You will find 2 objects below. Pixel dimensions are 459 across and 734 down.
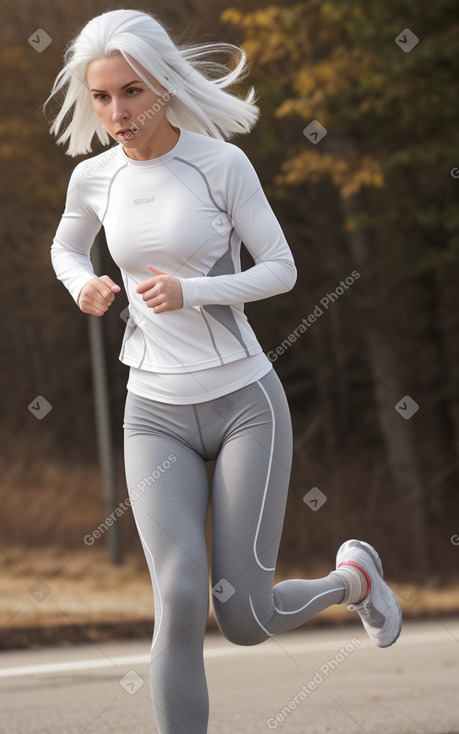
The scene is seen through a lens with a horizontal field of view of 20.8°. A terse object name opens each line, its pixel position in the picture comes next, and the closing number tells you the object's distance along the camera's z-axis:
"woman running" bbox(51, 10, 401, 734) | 3.36
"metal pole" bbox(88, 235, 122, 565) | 12.45
